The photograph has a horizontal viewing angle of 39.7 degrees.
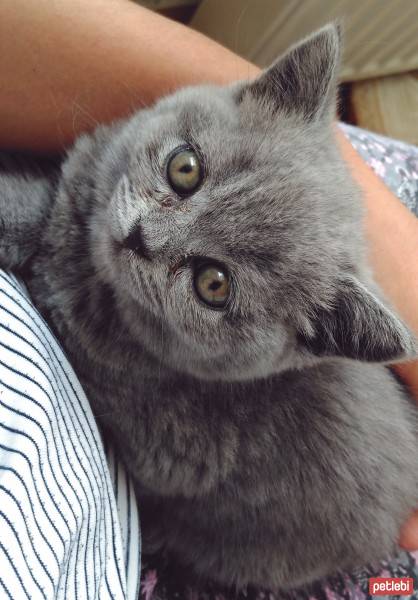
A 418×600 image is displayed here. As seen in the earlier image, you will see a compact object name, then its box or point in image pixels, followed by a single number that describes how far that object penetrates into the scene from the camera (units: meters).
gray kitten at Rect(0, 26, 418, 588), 0.16
